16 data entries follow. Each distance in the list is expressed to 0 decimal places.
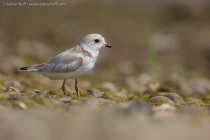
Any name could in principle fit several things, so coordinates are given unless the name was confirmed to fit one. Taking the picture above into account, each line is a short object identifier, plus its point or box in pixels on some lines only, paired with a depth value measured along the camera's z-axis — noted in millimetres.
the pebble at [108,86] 15923
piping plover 10875
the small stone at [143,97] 11269
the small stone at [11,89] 10555
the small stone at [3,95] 9141
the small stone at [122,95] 10720
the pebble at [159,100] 9397
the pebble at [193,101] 10495
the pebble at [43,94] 9405
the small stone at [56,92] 11066
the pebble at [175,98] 10163
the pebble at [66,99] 8969
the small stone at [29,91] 10594
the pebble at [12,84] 12961
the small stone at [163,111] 6903
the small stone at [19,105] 7340
